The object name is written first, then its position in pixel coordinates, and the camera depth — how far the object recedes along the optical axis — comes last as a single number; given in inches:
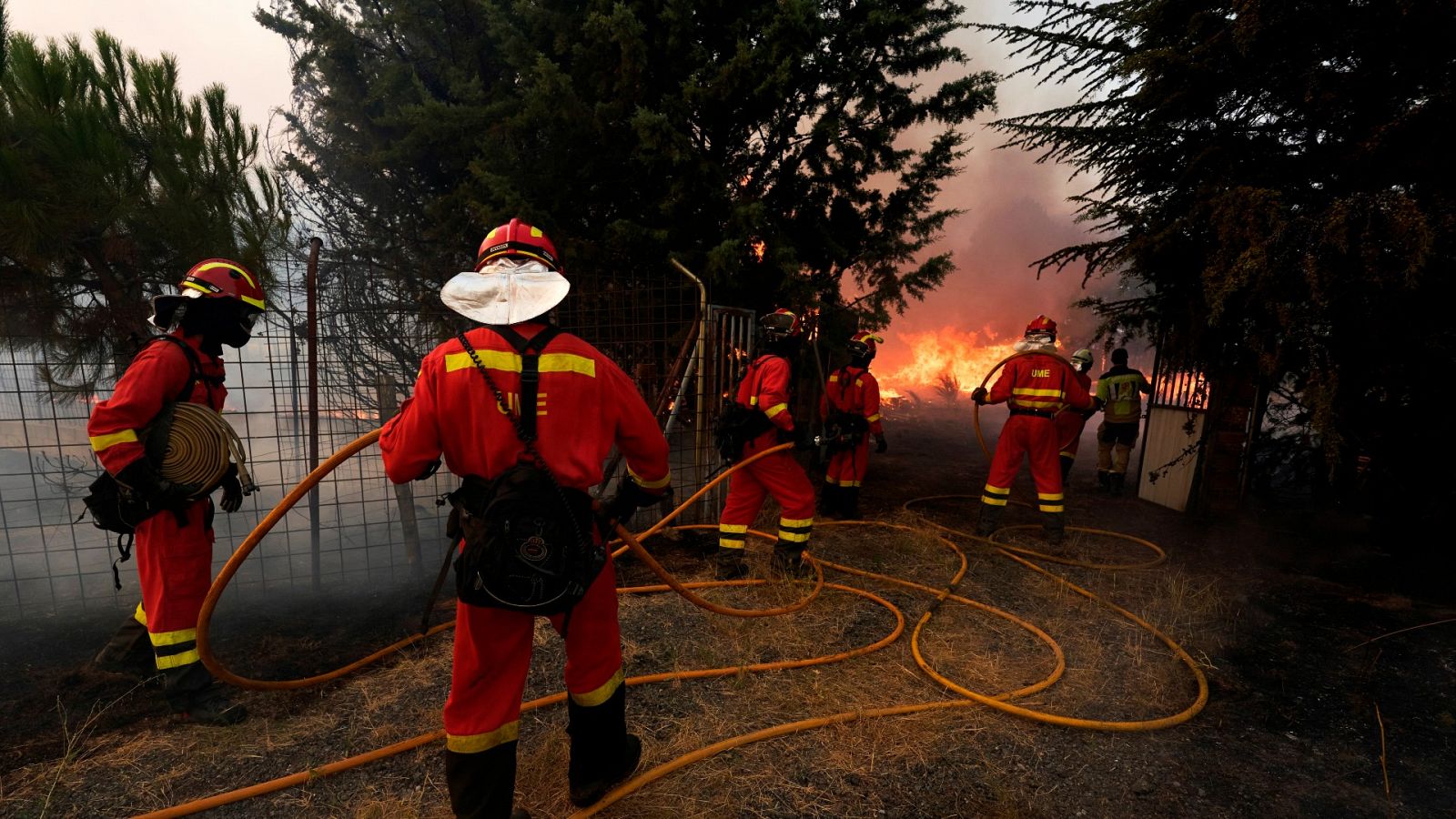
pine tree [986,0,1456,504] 172.7
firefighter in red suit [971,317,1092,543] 226.5
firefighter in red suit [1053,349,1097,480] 324.2
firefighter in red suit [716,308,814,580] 190.7
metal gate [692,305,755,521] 229.3
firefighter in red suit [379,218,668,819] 80.1
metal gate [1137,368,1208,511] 286.8
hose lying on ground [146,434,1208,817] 94.4
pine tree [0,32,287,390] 126.0
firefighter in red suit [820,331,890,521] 267.6
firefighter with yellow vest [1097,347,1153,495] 335.6
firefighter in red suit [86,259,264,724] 108.8
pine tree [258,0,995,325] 237.9
